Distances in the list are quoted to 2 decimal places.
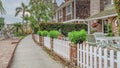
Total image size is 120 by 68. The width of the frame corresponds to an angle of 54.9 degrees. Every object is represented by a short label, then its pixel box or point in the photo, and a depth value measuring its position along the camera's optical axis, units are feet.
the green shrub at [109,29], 36.44
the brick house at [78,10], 56.85
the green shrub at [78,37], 14.30
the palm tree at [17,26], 110.50
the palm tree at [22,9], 121.01
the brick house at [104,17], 35.24
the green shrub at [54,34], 23.57
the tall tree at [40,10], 62.19
